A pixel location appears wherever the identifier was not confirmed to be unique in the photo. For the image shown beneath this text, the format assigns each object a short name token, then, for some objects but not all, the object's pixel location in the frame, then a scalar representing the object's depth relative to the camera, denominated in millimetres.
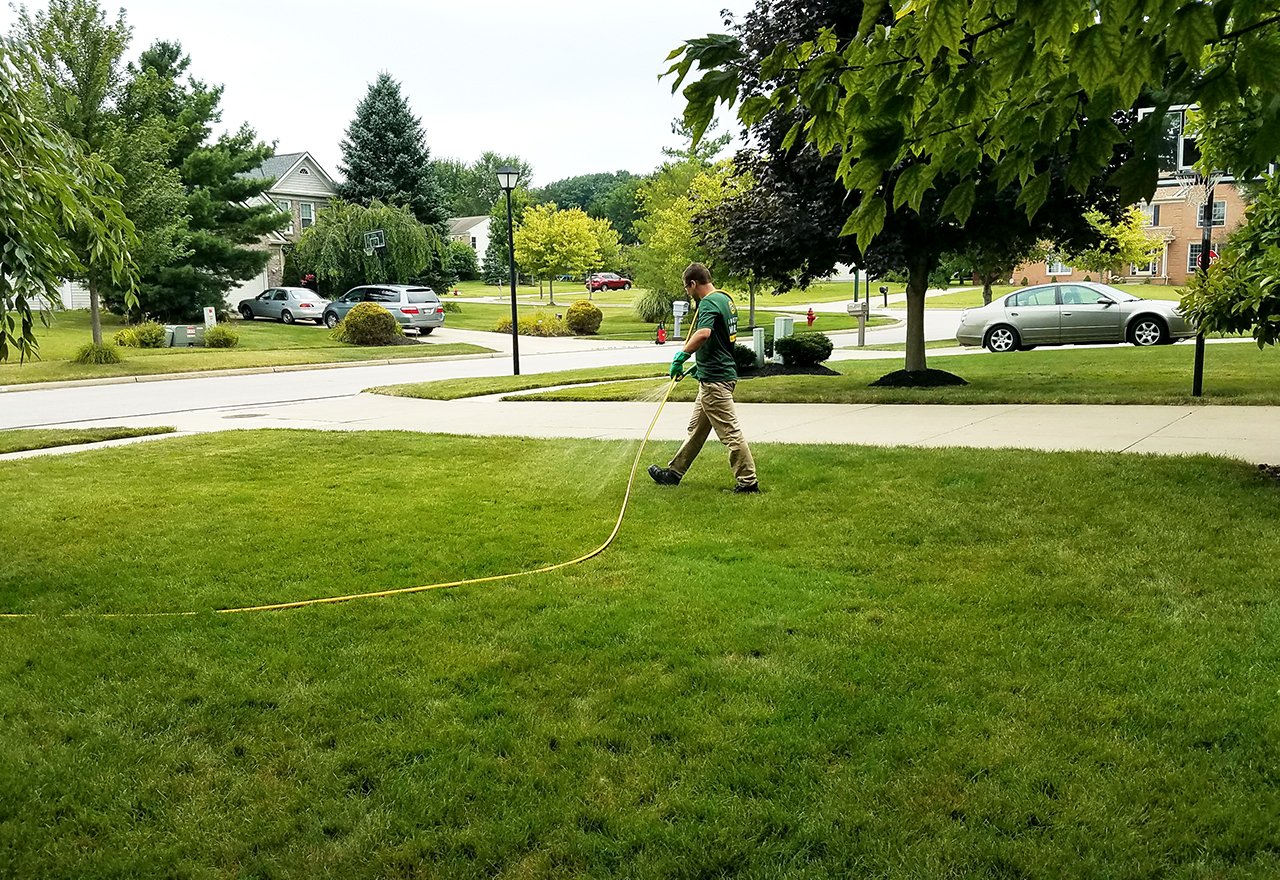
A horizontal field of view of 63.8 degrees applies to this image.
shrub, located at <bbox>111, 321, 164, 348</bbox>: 29906
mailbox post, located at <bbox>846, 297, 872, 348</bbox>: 30375
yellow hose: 5152
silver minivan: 36312
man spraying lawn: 7582
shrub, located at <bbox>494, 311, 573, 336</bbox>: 38188
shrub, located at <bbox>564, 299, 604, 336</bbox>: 38312
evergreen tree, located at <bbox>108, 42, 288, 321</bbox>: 37250
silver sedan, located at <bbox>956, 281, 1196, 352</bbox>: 22141
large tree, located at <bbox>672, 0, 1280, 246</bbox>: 2303
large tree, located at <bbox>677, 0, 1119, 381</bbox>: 13516
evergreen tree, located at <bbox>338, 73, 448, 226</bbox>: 54125
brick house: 64688
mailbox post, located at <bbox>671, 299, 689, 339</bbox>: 28661
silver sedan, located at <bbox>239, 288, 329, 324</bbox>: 40500
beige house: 55500
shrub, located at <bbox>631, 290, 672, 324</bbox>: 42425
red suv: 80500
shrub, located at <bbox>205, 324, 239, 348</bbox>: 30578
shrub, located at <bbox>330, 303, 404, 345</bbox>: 32125
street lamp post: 20219
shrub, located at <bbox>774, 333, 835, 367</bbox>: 18953
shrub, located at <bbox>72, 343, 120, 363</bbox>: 24641
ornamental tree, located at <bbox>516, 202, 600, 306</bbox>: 57688
